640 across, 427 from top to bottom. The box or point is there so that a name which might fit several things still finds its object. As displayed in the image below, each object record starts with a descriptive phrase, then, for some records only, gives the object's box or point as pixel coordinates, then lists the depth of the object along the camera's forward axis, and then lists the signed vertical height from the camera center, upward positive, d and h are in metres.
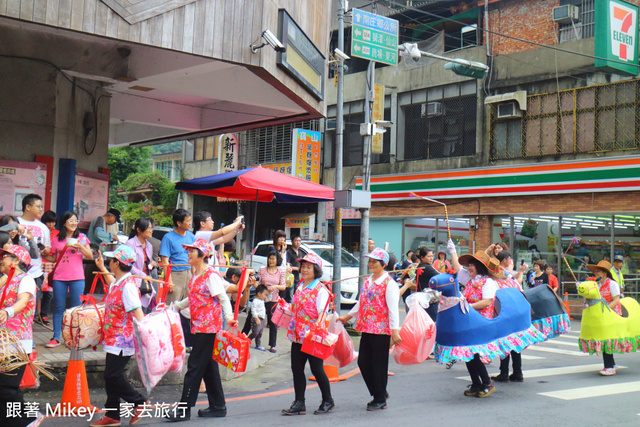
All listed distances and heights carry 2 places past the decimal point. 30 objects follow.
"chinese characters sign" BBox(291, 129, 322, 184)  24.44 +3.77
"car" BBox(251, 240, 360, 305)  14.34 -0.44
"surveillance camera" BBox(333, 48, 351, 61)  12.20 +3.90
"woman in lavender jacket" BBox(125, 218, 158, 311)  7.23 -0.20
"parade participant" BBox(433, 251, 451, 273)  12.00 -0.33
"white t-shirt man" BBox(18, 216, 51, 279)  7.00 +0.06
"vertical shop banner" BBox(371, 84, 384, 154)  21.97 +4.99
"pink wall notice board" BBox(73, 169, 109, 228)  9.88 +0.73
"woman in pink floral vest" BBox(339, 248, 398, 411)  6.06 -0.79
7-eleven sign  15.16 +5.68
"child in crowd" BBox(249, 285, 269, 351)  8.90 -1.03
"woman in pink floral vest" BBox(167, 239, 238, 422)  5.55 -0.76
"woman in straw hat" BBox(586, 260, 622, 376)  8.14 -0.52
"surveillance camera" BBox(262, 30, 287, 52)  7.88 +2.69
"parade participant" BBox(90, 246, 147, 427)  5.17 -0.81
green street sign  11.51 +4.12
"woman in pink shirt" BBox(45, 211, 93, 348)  7.26 -0.37
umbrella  9.09 +0.90
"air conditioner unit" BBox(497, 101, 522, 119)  19.47 +4.60
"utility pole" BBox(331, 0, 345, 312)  11.84 +1.75
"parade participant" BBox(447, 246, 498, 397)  6.83 -0.54
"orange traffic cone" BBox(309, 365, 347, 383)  7.78 -1.69
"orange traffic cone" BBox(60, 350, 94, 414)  5.55 -1.38
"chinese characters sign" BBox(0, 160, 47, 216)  8.62 +0.80
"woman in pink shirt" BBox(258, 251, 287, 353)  9.21 -0.60
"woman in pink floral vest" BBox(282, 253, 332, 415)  5.96 -0.81
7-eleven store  17.12 +1.34
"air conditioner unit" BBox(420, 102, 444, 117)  22.02 +5.14
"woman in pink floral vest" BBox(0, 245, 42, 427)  4.60 -0.61
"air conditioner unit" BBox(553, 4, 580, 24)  18.73 +7.50
